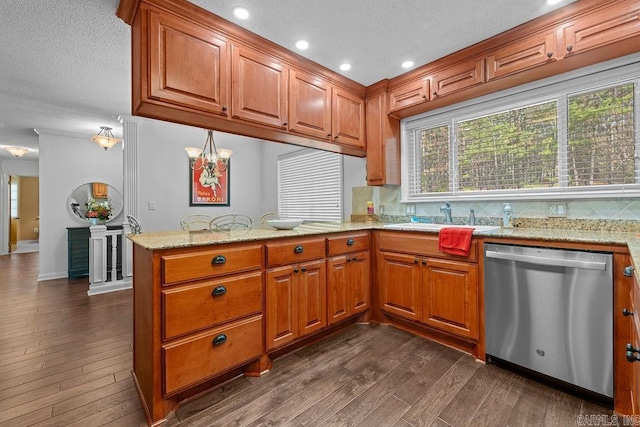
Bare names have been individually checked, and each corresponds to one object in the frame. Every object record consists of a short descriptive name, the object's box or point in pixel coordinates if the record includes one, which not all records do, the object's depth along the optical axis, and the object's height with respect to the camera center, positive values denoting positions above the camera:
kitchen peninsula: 1.51 -0.56
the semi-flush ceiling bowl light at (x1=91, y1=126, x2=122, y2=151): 4.08 +1.08
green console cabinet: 4.80 -0.63
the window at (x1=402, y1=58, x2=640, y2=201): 2.04 +0.59
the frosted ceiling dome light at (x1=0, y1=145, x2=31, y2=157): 5.21 +1.20
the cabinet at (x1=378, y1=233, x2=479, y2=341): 2.12 -0.61
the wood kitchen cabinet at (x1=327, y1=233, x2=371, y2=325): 2.40 -0.57
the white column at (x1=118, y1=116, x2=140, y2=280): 4.11 +0.74
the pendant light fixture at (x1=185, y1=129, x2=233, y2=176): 4.52 +0.81
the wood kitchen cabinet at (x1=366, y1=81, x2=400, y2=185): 3.09 +0.81
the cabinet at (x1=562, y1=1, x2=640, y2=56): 1.74 +1.18
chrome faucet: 2.78 +0.01
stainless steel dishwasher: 1.56 -0.62
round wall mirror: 4.95 +0.23
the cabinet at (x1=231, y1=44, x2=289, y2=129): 2.13 +1.01
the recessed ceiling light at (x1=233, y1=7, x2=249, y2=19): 1.92 +1.39
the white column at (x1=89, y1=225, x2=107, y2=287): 4.02 -0.59
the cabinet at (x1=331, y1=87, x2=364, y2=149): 2.89 +1.01
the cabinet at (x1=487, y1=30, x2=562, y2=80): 2.02 +1.19
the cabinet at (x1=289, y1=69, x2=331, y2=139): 2.51 +1.01
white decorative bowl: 2.43 -0.09
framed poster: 4.69 +0.47
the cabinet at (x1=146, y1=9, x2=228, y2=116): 1.76 +1.00
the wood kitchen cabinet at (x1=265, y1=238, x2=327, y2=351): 1.98 -0.58
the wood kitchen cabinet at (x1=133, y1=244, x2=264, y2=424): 1.50 -0.60
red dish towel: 2.09 -0.21
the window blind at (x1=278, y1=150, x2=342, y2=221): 3.96 +0.43
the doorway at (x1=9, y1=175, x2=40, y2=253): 7.28 +0.00
